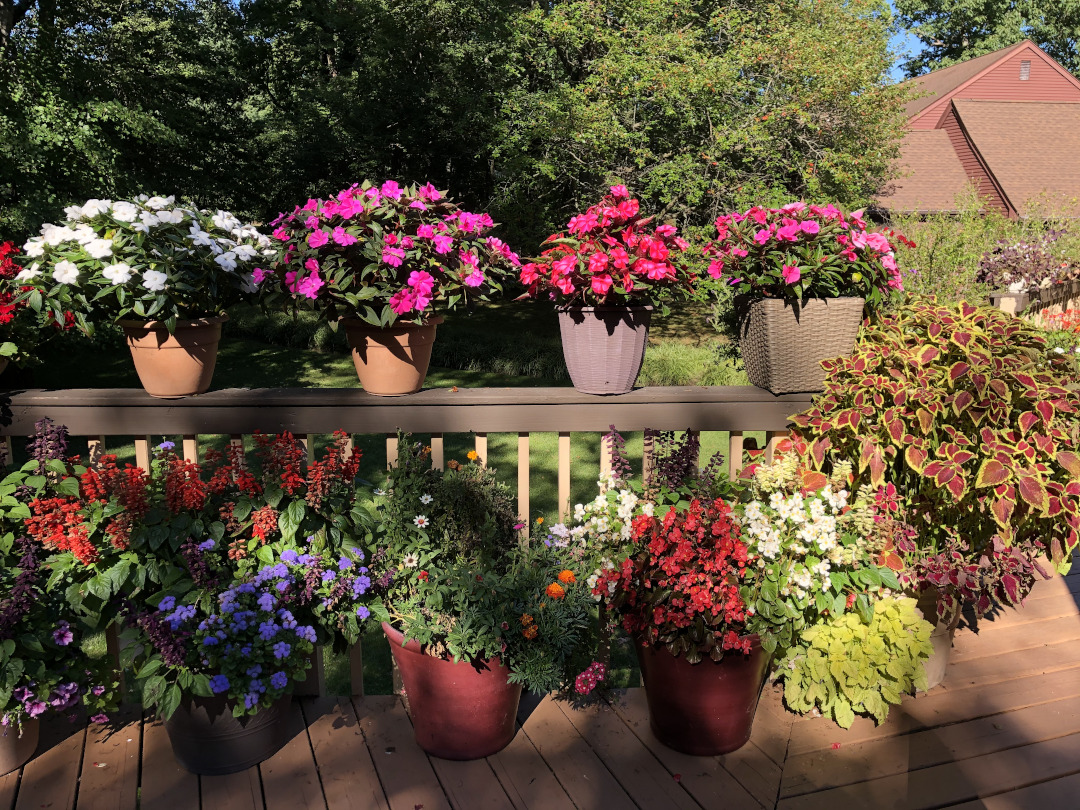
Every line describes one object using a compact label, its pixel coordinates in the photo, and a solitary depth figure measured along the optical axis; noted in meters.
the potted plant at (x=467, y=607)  2.18
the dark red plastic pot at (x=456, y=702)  2.21
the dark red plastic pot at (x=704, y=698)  2.24
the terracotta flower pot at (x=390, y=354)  2.56
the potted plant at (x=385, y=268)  2.46
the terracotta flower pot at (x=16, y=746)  2.20
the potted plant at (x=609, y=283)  2.52
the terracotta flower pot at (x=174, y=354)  2.49
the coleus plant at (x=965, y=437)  2.28
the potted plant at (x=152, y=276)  2.38
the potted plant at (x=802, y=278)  2.65
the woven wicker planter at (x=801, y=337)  2.69
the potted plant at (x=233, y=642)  2.08
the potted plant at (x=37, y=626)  2.08
